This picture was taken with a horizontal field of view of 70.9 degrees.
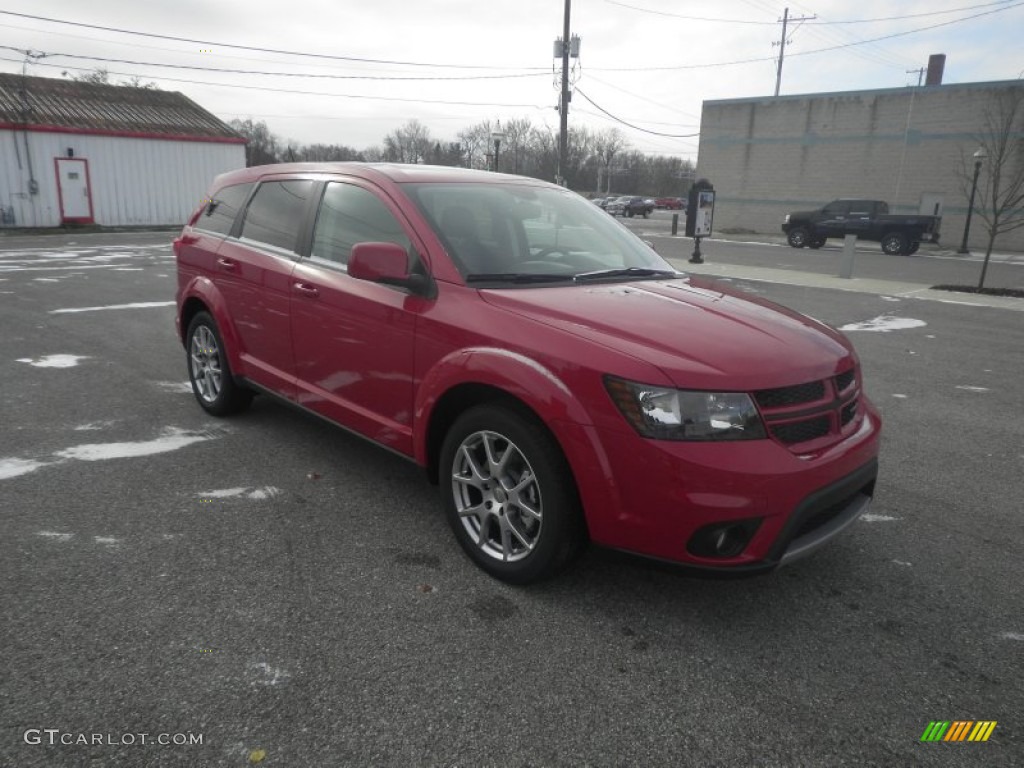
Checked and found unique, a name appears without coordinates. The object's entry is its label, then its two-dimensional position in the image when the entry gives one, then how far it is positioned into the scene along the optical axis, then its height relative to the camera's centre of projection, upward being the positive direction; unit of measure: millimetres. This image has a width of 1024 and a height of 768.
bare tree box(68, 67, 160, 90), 42766 +6724
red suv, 2520 -651
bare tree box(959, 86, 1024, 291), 28223 +3004
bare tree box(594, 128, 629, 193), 101688 +8417
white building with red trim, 25172 +1401
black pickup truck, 24562 -308
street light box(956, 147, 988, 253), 23266 +2008
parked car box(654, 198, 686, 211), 73125 +733
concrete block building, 30188 +2933
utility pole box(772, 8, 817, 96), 57906 +13284
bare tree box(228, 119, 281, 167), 63188 +5839
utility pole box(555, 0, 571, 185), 27875 +3762
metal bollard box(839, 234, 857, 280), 15891 -913
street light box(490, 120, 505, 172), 26203 +2438
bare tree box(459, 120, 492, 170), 80188 +7035
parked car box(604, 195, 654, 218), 50531 +118
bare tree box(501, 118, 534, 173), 76500 +7386
